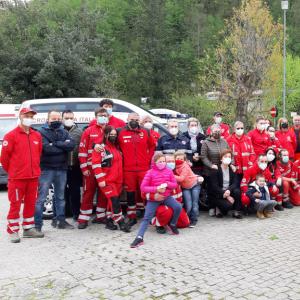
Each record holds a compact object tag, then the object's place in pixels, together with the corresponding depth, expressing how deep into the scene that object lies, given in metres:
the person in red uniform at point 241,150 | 8.25
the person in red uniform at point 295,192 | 9.10
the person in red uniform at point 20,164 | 6.51
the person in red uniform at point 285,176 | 8.91
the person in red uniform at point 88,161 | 7.20
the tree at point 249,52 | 29.84
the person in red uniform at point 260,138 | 8.88
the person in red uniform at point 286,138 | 9.63
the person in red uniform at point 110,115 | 7.66
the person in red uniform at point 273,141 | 8.98
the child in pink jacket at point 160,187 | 6.73
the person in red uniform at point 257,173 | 8.11
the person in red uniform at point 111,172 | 7.01
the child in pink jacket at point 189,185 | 7.54
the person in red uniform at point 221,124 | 9.38
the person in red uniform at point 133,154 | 7.30
